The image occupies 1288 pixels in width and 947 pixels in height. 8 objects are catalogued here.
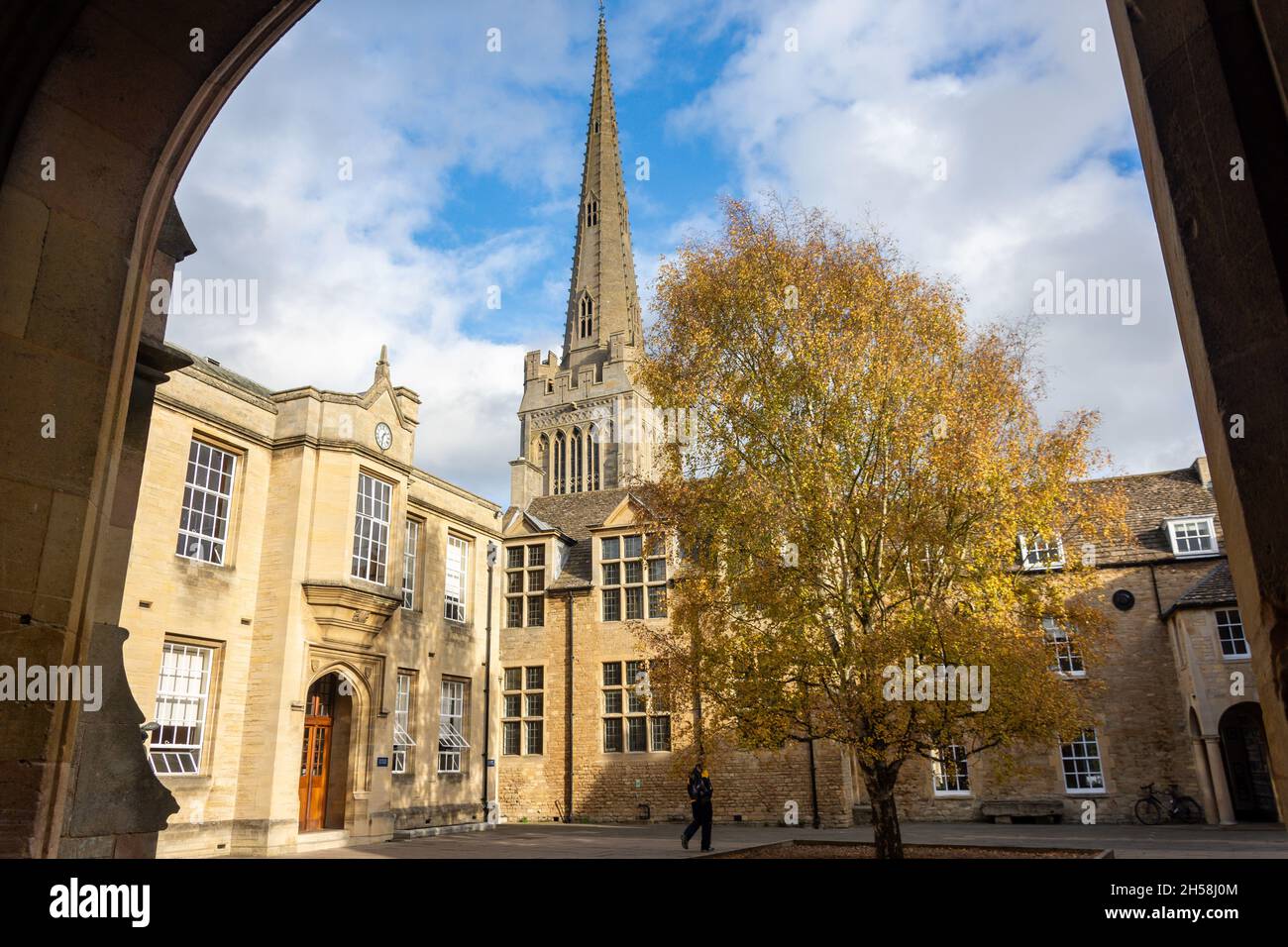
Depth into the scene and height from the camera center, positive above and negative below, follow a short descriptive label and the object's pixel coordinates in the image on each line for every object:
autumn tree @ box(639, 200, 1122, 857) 13.04 +3.55
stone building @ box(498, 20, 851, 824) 25.62 +1.45
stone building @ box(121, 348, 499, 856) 16.88 +2.74
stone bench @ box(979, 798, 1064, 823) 24.56 -2.42
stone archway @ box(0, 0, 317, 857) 3.00 +1.85
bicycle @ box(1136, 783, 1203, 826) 23.80 -2.43
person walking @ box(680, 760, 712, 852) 17.20 -1.33
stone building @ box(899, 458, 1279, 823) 23.47 +0.23
